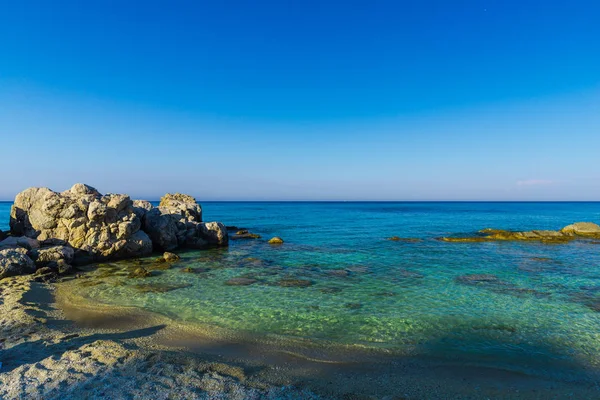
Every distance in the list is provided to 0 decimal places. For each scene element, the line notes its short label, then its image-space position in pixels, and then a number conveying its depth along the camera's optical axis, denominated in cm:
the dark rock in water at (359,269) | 2142
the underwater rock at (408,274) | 2016
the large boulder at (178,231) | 2953
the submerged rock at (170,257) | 2536
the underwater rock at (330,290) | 1667
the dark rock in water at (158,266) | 2215
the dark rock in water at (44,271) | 1890
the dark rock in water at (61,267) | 2009
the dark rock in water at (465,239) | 3669
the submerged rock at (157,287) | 1684
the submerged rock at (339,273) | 2059
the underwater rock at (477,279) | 1905
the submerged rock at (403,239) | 3667
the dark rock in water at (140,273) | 1988
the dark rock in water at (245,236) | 3966
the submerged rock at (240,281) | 1827
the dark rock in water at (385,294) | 1606
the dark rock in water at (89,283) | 1783
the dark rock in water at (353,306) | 1410
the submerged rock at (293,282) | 1808
